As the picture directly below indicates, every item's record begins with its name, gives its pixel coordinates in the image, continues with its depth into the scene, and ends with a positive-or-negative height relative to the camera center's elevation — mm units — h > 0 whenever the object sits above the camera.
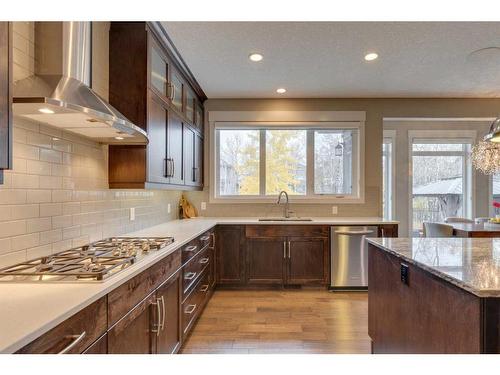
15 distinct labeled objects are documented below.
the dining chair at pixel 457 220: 4863 -436
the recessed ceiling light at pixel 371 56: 2977 +1307
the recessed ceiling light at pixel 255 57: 3002 +1313
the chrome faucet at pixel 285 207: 4389 -215
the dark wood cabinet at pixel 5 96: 1075 +331
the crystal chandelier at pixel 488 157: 4738 +547
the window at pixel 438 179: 6059 +254
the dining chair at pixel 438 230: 4047 -498
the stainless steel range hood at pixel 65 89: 1383 +488
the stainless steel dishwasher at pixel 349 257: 3771 -784
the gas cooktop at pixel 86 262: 1311 -352
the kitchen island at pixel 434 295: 1143 -473
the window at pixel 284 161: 4535 +446
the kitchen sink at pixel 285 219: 4166 -364
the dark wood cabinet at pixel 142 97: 2318 +722
